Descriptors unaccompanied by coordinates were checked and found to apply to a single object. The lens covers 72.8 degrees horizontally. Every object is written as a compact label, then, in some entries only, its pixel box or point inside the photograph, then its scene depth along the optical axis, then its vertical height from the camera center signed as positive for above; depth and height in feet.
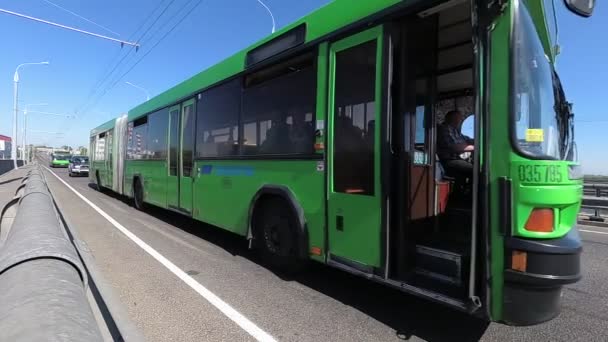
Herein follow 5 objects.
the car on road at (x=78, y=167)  112.98 -0.99
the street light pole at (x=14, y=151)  132.57 +3.96
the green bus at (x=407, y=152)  9.43 +0.38
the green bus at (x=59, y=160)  188.44 +1.52
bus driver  15.75 +0.52
